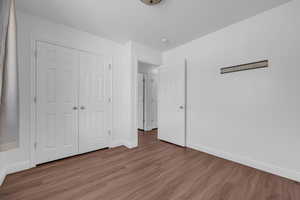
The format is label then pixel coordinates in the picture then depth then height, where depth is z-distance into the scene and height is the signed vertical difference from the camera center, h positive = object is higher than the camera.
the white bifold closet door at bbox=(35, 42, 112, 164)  2.10 -0.03
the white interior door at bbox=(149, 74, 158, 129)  4.61 -0.01
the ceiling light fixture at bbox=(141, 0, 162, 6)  1.69 +1.33
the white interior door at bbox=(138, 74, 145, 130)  4.55 +0.01
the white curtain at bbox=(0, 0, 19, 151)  1.05 +0.19
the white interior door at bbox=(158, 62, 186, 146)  2.94 -0.08
